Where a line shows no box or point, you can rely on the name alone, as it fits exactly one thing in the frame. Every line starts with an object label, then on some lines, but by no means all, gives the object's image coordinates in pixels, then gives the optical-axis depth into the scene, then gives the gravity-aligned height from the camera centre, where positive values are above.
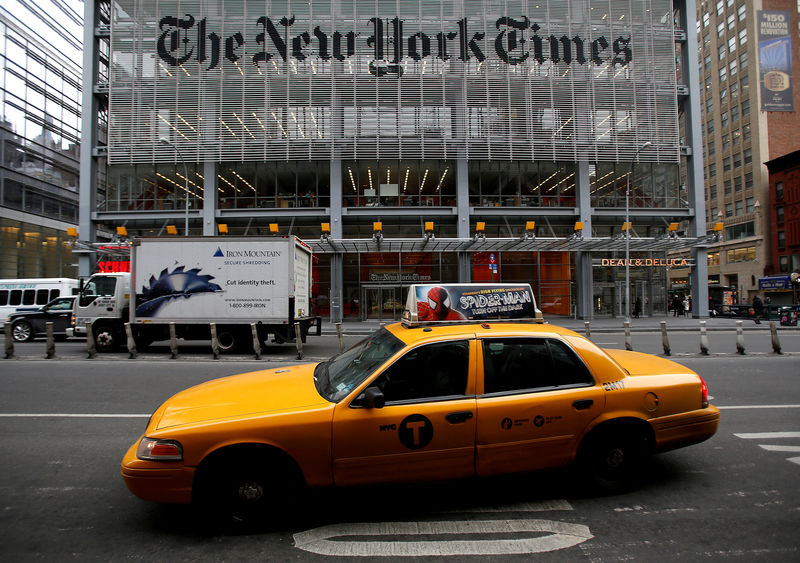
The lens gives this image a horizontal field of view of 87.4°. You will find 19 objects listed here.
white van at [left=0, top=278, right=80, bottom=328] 19.27 +0.25
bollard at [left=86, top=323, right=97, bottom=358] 11.29 -1.31
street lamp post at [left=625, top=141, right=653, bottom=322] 22.62 +1.71
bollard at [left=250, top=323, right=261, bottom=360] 11.58 -1.31
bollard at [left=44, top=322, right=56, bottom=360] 11.00 -1.35
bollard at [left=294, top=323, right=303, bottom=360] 11.64 -1.33
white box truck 12.54 +0.26
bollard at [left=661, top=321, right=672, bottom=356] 11.32 -1.36
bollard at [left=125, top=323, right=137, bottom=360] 11.46 -1.30
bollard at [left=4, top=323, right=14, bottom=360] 10.92 -1.26
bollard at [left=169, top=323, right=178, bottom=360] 11.35 -1.35
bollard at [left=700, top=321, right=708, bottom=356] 11.07 -1.33
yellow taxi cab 3.01 -0.97
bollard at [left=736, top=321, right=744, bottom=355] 11.16 -1.30
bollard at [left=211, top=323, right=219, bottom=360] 11.46 -1.30
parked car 16.05 -0.96
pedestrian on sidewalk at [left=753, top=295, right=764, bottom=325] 26.08 -0.92
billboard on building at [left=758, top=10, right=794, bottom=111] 32.97 +18.37
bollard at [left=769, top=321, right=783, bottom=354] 11.15 -1.33
